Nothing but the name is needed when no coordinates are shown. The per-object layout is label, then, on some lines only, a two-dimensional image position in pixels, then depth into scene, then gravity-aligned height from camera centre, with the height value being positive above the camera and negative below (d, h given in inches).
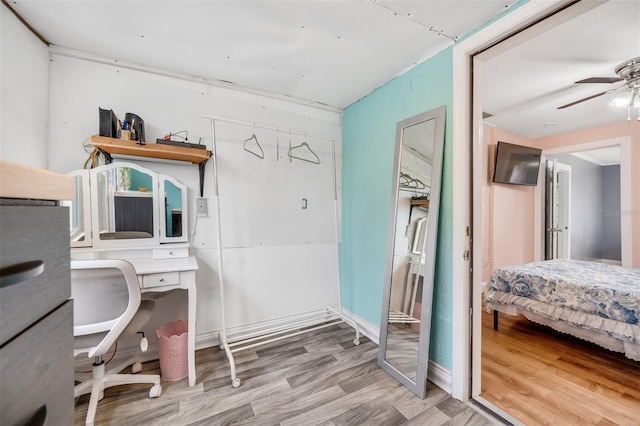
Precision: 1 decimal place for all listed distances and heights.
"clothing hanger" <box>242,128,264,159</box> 91.8 +23.0
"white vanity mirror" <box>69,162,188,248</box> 70.2 +1.5
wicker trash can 69.8 -38.1
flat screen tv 133.7 +24.0
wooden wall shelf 67.0 +17.1
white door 156.0 -0.5
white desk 62.9 -16.3
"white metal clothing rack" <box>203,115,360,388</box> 81.4 -41.4
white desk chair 50.8 -18.2
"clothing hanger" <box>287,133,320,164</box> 99.0 +23.0
